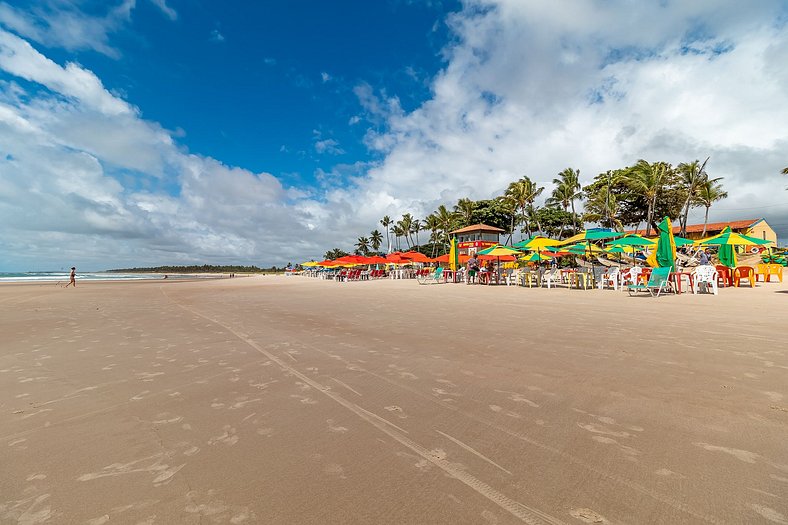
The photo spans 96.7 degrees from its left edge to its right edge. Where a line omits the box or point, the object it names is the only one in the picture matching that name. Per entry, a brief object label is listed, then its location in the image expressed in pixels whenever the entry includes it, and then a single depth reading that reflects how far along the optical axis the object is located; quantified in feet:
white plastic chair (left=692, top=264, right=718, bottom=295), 36.73
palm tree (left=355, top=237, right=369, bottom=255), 302.25
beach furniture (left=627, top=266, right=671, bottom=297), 37.24
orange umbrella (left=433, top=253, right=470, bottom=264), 102.53
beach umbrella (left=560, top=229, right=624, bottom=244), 48.64
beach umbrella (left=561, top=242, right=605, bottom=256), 56.13
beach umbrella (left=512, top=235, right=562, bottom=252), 54.44
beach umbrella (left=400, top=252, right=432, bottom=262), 98.41
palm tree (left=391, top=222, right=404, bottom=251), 241.76
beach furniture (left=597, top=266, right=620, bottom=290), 47.32
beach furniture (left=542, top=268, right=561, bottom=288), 53.13
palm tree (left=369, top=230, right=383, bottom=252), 296.51
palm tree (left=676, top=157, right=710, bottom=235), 111.75
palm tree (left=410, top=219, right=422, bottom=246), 234.46
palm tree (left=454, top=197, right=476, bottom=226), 180.95
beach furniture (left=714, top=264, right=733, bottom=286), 45.99
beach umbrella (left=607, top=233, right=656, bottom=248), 46.80
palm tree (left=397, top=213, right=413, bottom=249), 235.61
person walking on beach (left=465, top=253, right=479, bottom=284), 68.08
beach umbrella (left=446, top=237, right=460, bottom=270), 73.87
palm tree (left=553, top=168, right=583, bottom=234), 138.99
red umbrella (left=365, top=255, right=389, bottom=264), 102.53
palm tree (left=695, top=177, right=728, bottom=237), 118.42
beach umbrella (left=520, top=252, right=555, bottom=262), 60.12
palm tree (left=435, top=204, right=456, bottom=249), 192.75
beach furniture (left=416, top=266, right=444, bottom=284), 81.97
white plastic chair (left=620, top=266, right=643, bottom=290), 44.78
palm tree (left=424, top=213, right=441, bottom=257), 202.39
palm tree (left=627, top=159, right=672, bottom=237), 105.81
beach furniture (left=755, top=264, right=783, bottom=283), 52.02
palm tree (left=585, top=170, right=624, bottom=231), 122.35
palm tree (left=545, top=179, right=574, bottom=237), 139.13
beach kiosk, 158.92
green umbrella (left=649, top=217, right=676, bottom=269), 39.17
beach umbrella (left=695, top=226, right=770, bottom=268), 44.01
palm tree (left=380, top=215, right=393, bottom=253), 268.82
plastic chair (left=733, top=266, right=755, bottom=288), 43.52
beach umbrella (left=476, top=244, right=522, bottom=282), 57.16
